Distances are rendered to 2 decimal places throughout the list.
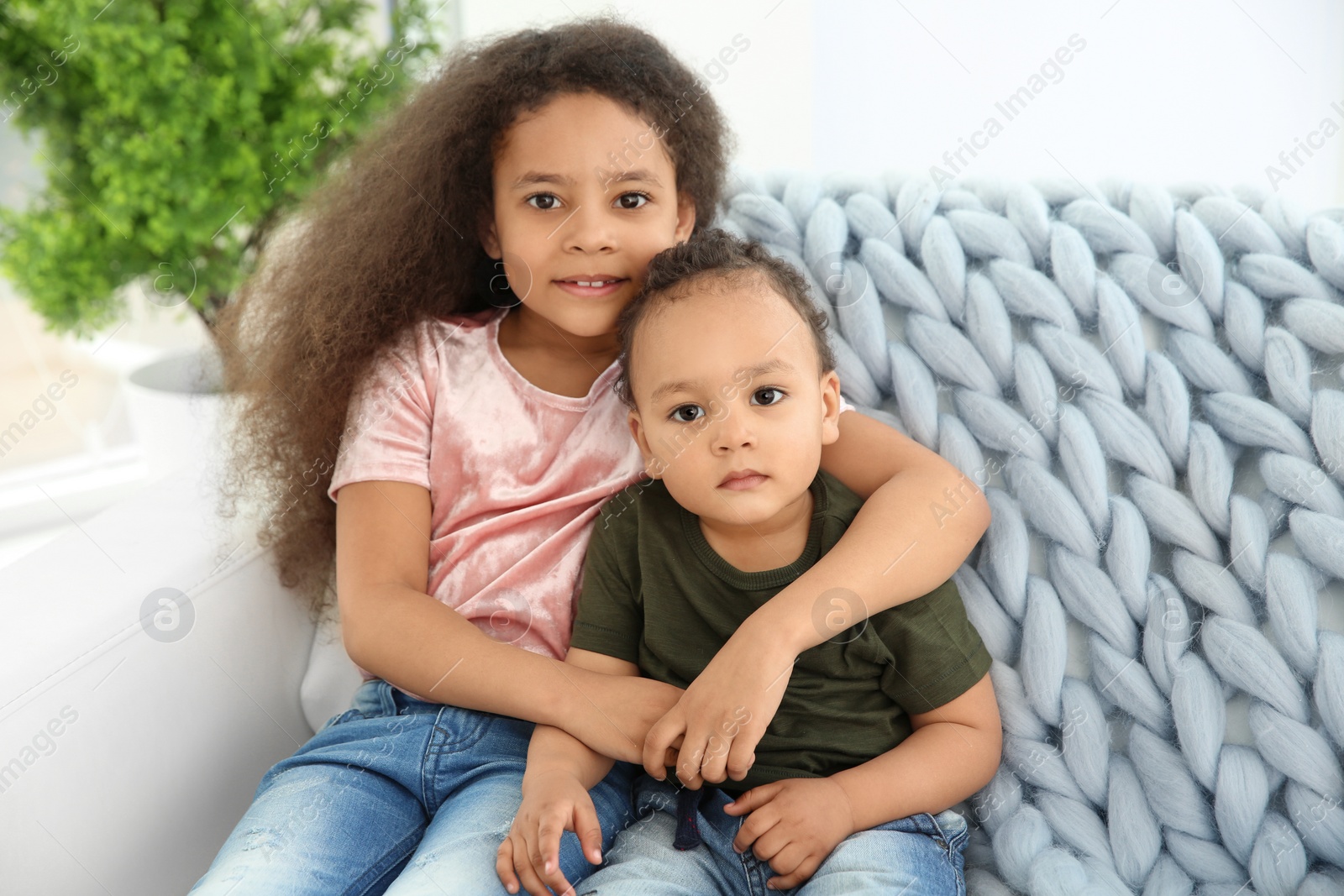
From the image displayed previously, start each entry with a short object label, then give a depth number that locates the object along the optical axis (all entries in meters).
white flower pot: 1.25
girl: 0.78
